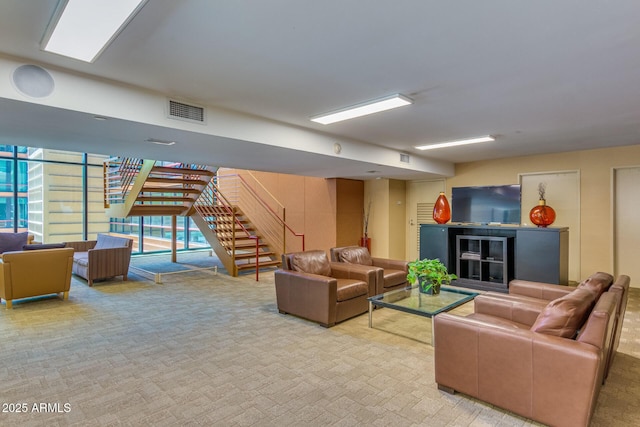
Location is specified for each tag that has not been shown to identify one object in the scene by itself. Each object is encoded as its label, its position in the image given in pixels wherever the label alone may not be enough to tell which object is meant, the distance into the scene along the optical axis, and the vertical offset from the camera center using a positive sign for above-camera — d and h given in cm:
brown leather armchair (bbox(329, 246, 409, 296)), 500 -81
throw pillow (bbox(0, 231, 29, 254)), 643 -54
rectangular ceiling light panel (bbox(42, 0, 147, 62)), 190 +115
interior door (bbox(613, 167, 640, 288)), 588 -15
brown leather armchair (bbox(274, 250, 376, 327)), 403 -93
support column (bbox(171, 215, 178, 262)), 862 -69
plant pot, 414 -93
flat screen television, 678 +18
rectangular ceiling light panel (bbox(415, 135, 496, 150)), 523 +113
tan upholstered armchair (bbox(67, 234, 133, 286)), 616 -88
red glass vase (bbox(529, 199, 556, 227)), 565 -3
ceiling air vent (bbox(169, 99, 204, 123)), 340 +103
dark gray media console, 552 -69
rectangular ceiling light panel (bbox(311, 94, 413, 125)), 342 +113
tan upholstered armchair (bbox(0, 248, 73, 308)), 475 -87
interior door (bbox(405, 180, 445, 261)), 827 +15
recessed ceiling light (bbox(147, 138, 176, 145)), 395 +84
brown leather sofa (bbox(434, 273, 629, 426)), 203 -93
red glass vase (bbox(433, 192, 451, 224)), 653 +4
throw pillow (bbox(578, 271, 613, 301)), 278 -60
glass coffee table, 358 -100
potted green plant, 403 -73
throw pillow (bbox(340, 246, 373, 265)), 541 -68
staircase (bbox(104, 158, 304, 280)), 661 +18
